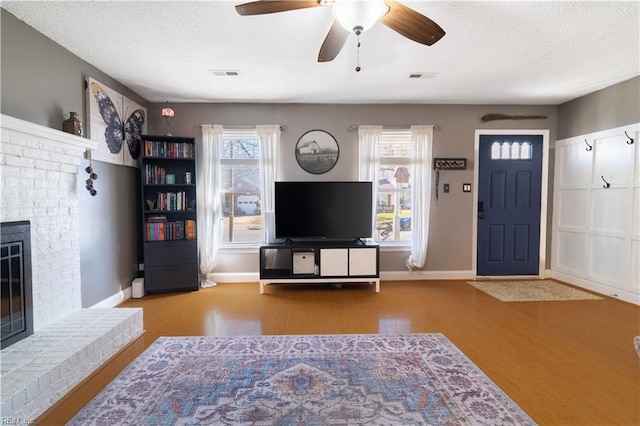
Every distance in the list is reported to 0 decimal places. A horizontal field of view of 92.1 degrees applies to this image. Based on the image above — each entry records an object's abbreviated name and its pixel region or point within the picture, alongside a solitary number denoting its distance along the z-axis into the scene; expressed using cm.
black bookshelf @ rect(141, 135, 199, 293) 377
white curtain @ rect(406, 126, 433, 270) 427
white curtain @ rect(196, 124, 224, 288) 416
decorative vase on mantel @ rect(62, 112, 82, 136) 265
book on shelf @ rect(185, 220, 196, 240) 391
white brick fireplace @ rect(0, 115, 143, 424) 174
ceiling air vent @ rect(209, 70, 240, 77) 320
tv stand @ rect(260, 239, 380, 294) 388
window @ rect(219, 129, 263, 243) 429
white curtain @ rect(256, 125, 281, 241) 418
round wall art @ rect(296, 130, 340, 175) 428
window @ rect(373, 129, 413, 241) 436
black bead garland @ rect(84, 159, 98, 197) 294
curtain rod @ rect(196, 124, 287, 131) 423
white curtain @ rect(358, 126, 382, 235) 424
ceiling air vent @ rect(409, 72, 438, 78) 327
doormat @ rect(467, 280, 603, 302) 360
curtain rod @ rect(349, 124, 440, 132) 431
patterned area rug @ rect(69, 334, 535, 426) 166
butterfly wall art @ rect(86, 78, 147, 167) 305
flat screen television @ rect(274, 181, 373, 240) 401
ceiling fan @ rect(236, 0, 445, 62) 165
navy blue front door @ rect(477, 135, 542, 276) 443
